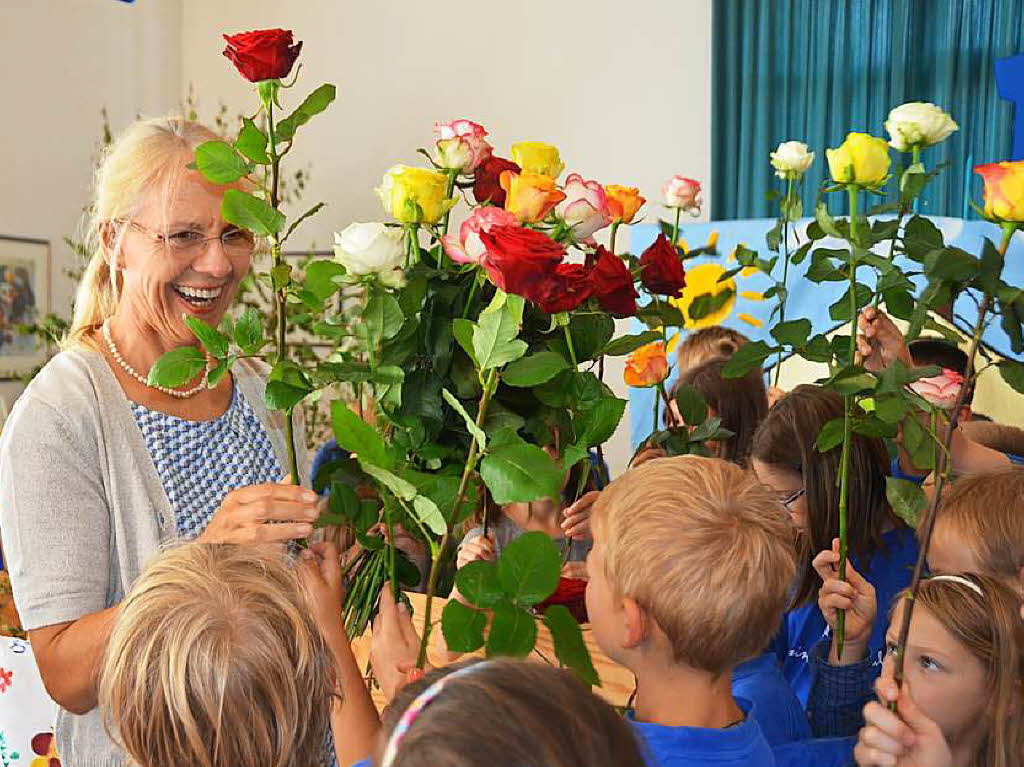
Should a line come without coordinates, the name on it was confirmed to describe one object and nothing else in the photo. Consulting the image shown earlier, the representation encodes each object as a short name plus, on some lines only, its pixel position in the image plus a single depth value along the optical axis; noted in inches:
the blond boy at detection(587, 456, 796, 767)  46.7
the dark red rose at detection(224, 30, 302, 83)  40.3
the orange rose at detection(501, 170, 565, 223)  39.7
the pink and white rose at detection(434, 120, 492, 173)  44.3
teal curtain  160.6
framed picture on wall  188.4
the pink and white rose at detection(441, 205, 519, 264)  38.0
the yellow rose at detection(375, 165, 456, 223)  41.7
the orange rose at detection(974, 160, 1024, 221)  44.3
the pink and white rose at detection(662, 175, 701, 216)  77.0
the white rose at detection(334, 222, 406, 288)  39.0
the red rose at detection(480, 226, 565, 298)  35.6
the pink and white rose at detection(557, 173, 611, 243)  41.8
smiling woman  48.3
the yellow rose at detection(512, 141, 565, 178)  45.1
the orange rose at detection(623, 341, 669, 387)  64.7
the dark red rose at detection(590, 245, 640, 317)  40.3
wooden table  58.9
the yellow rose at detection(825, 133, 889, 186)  51.5
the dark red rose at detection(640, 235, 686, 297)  50.6
